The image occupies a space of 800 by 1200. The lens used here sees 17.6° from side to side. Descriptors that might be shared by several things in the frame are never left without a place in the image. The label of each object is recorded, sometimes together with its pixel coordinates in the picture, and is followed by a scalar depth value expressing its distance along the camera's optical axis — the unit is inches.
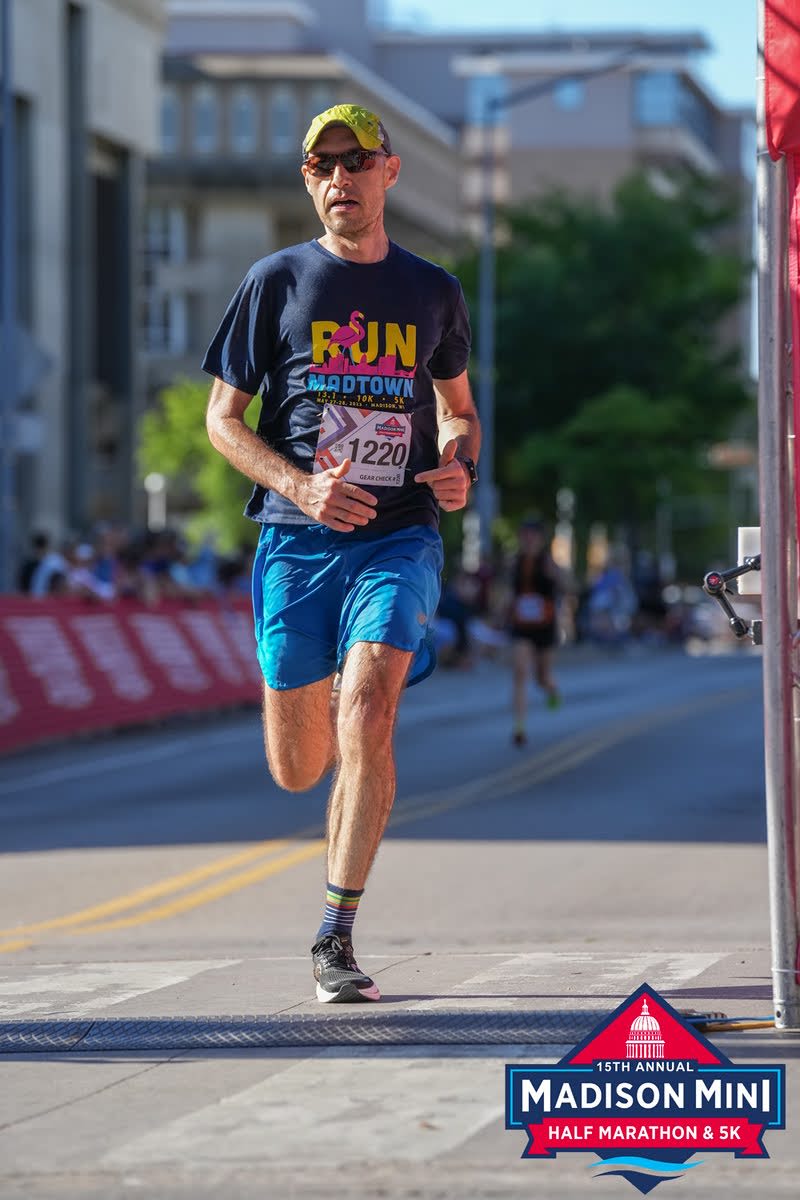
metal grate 220.4
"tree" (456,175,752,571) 2456.9
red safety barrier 843.4
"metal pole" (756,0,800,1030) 221.9
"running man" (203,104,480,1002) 266.4
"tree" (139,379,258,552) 3314.5
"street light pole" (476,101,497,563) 1908.2
